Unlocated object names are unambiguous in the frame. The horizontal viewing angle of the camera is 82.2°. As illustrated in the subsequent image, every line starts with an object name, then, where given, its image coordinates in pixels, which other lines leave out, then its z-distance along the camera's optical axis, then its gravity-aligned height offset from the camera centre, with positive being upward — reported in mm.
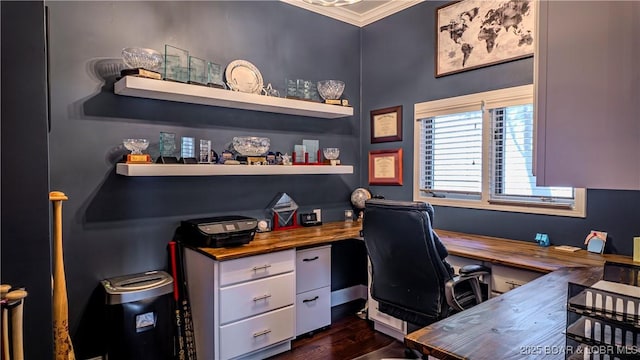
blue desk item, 2506 -468
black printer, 2426 -406
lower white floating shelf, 2285 +18
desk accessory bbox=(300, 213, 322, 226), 3375 -444
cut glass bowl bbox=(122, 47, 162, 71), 2355 +743
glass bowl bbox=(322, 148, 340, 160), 3387 +173
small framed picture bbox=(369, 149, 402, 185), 3525 +47
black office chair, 1979 -554
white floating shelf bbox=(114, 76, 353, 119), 2314 +536
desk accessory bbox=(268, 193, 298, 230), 3209 -349
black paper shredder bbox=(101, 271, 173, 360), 2096 -862
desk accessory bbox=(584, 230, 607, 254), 2264 -435
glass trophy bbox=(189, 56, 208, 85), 2592 +724
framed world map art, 2611 +1072
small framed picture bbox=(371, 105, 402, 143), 3518 +467
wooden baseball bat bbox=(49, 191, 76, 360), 1922 -656
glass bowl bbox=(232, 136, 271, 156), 2844 +211
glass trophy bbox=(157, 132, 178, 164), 2513 +174
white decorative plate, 2922 +776
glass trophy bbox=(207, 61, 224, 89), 2676 +718
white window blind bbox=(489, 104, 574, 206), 2617 +90
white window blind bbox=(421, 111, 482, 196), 2980 +160
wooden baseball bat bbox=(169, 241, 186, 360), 2422 -977
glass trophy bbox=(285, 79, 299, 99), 3160 +708
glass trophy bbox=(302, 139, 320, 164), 3438 +207
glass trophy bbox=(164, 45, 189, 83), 2502 +750
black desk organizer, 849 -378
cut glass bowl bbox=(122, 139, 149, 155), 2389 +178
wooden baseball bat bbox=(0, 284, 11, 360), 1130 -470
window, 2613 +124
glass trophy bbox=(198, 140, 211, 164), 2705 +155
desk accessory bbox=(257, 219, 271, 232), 3063 -452
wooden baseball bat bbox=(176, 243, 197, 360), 2447 -944
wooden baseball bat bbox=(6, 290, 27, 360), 1155 -474
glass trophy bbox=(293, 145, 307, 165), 3323 +172
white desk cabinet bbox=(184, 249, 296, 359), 2283 -869
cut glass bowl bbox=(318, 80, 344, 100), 3324 +755
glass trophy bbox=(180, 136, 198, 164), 2656 +174
